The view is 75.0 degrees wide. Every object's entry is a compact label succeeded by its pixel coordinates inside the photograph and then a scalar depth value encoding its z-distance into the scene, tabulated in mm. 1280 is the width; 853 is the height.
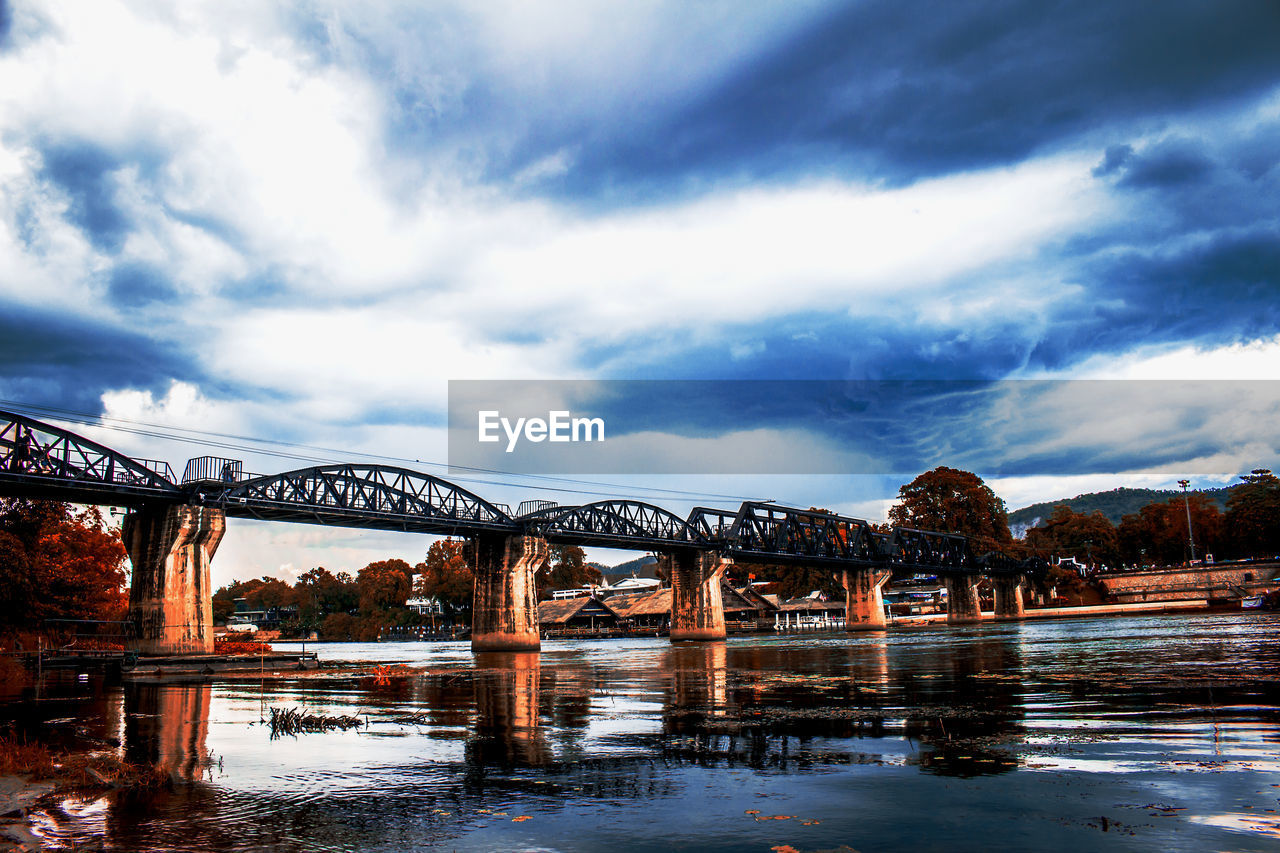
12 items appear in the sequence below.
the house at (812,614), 179250
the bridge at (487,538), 67250
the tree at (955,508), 176000
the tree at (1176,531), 181750
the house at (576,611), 177625
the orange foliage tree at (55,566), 53219
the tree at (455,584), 196375
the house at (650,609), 185125
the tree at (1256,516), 156625
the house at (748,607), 184000
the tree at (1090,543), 191125
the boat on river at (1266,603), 117281
